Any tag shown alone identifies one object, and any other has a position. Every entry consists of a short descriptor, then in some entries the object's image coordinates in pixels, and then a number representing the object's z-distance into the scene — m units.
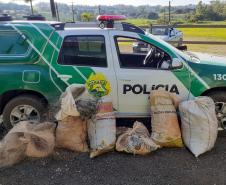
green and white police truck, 2.81
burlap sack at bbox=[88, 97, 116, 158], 2.56
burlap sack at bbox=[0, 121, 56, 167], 2.46
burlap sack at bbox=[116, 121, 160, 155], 2.56
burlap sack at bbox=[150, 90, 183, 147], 2.63
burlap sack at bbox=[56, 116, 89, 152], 2.61
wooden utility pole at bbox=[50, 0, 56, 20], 8.14
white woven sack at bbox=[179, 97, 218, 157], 2.56
